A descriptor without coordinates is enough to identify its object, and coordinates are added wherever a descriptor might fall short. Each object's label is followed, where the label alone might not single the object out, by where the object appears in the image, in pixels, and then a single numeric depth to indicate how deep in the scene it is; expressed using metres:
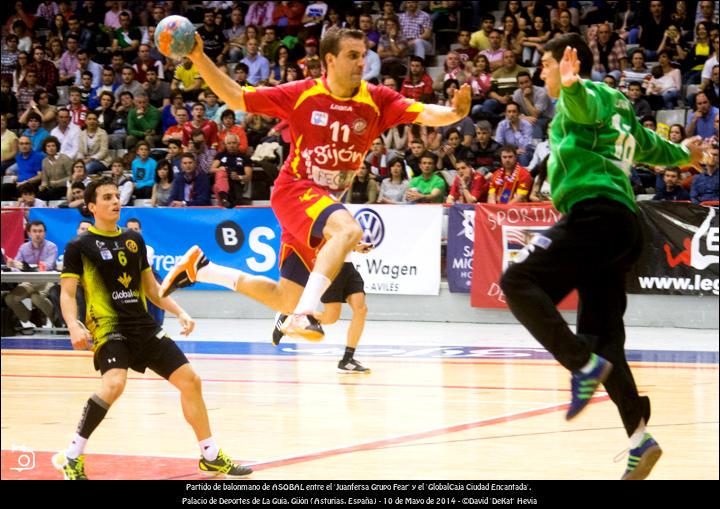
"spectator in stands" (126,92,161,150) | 21.59
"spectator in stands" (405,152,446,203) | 17.64
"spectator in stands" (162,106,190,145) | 20.64
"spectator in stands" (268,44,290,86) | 21.25
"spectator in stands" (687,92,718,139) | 17.61
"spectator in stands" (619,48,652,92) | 18.83
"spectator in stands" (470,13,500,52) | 21.00
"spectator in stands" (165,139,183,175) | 19.36
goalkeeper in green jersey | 5.69
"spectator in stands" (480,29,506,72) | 20.28
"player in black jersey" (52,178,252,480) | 7.41
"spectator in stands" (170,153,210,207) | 18.95
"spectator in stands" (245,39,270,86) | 21.94
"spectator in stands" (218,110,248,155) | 19.48
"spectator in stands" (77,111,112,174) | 21.38
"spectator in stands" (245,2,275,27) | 24.11
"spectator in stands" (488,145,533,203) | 17.09
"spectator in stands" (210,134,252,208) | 18.83
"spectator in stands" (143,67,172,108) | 22.75
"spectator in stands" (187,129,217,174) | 19.36
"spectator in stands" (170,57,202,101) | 22.33
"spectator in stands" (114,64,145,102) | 22.80
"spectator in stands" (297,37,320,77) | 20.92
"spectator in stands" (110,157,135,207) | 19.70
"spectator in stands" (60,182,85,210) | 19.28
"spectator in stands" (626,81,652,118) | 18.02
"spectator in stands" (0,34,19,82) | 25.45
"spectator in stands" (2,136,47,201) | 21.25
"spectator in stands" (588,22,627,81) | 19.39
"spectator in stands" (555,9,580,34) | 19.67
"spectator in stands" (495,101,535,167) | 18.28
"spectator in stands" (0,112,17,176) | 22.38
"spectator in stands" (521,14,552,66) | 20.28
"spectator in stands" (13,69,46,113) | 24.19
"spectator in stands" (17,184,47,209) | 19.67
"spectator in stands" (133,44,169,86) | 23.38
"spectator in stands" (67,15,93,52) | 25.17
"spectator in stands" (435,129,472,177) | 18.30
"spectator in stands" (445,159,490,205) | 17.67
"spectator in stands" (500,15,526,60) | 20.50
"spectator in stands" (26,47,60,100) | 24.45
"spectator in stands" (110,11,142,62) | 24.75
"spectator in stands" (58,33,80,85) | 24.73
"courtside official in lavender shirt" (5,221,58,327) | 16.86
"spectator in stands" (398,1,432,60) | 21.94
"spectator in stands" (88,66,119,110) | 23.38
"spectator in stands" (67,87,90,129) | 22.17
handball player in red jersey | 7.34
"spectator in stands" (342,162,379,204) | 17.81
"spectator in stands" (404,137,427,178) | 18.39
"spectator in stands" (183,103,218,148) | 19.83
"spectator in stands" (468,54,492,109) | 19.80
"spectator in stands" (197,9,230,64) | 23.33
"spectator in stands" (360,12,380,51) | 21.66
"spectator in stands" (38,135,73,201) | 21.03
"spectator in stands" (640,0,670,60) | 20.00
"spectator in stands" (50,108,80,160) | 21.79
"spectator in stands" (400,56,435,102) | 19.62
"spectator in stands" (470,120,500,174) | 18.43
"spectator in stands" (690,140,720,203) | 16.34
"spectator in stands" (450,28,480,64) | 20.81
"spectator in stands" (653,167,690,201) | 16.78
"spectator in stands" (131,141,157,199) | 20.08
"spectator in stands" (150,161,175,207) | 19.30
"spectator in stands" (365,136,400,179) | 18.69
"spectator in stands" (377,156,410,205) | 17.81
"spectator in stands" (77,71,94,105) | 23.44
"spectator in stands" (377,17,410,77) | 21.11
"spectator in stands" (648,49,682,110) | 18.75
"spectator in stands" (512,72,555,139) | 19.02
